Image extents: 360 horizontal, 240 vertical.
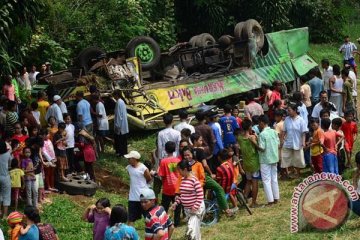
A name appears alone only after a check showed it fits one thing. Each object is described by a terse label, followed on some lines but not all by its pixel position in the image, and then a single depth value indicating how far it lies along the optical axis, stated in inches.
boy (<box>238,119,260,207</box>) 556.7
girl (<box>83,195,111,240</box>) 404.5
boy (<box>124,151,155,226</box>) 481.1
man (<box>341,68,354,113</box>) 747.4
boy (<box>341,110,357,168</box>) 626.8
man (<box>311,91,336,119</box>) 658.2
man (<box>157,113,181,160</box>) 559.2
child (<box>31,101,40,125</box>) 643.5
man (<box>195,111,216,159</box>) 585.6
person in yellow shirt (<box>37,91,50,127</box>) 661.3
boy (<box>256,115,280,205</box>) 551.5
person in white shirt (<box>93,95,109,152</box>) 681.0
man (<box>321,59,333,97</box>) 768.3
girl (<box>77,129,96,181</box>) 624.4
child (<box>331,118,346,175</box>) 594.2
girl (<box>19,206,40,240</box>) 395.5
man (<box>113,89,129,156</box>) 689.0
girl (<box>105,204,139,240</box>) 359.3
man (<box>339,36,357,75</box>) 1006.4
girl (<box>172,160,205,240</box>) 451.8
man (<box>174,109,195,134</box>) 585.6
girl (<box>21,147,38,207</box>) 545.3
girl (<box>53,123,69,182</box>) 607.5
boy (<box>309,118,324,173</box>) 591.5
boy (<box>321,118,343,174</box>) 566.6
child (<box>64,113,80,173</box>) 617.0
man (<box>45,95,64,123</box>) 642.5
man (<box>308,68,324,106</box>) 737.6
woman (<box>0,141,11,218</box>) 528.1
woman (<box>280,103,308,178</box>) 616.1
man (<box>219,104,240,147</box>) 621.3
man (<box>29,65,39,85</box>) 806.1
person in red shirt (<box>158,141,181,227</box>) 495.8
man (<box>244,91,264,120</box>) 665.0
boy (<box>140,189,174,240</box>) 389.4
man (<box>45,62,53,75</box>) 812.0
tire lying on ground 604.7
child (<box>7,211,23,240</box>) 410.3
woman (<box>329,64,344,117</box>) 743.1
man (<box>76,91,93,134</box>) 660.7
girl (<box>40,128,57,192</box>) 581.3
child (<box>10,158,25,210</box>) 540.1
